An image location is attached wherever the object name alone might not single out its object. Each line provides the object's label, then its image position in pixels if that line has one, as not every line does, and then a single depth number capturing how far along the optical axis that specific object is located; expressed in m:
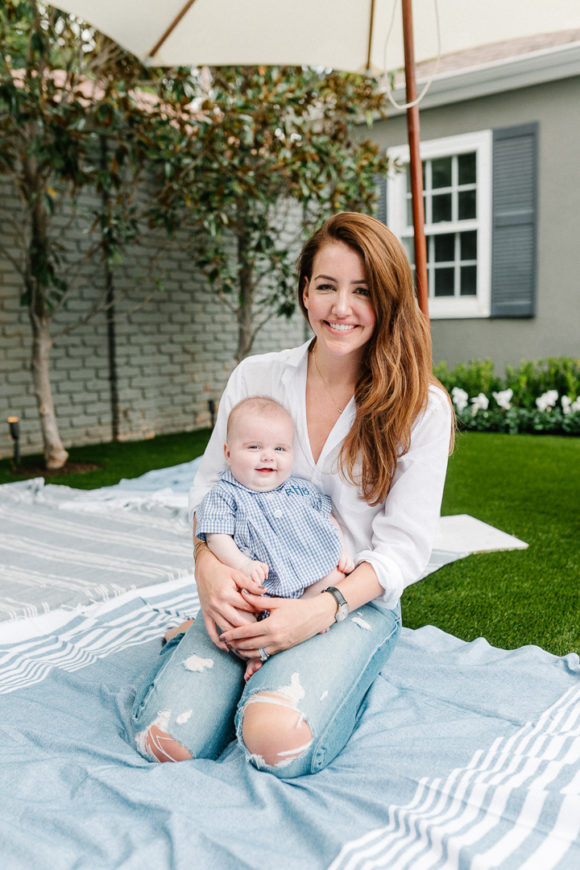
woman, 1.54
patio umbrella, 2.91
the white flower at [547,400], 6.20
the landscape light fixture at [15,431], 5.17
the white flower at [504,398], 6.33
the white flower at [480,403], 6.39
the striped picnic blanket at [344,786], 1.24
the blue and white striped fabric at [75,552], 2.72
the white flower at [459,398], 6.66
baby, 1.70
